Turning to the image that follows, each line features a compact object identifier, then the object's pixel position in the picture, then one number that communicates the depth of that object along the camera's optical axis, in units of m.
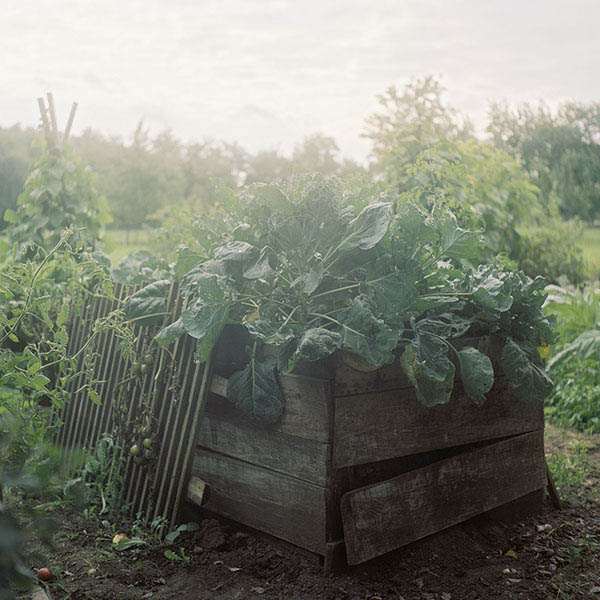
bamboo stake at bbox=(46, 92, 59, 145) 4.73
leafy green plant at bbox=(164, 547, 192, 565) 2.63
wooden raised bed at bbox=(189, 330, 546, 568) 2.49
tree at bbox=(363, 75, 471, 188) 6.25
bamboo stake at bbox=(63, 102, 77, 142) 4.80
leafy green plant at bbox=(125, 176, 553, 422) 2.44
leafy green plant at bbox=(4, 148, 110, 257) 4.57
